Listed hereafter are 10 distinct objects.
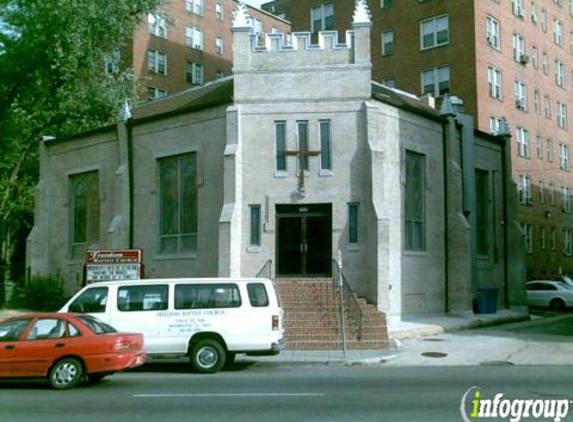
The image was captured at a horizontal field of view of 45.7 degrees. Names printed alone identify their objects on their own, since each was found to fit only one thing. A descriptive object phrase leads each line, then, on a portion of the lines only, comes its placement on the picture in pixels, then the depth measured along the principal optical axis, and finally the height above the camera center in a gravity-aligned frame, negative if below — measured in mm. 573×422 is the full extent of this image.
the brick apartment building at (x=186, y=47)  52000 +16828
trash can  26016 -1862
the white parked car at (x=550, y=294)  33656 -2141
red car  12016 -1716
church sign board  19578 -279
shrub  26125 -1558
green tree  31953 +9053
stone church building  21656 +2472
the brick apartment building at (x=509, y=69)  42688 +12266
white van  14336 -1250
